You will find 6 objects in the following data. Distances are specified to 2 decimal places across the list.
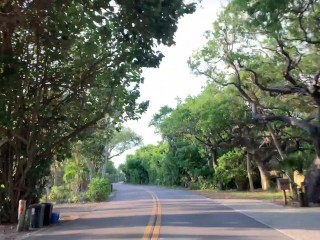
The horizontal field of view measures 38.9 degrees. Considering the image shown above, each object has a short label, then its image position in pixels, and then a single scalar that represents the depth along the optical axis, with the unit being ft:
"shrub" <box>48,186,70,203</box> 126.71
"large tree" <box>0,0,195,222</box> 32.91
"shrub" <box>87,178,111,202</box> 122.31
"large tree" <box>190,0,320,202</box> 67.31
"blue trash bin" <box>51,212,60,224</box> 63.10
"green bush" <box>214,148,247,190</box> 158.10
